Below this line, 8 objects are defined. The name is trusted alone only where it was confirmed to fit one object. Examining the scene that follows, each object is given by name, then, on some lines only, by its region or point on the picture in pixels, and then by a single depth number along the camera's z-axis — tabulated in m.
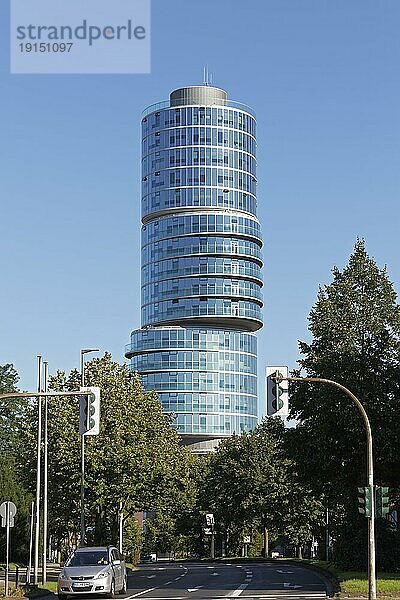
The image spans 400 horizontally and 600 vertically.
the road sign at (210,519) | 88.50
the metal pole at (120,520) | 60.04
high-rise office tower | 190.12
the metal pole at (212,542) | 93.88
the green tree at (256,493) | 85.81
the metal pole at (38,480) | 41.75
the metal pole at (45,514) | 44.47
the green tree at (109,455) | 55.56
